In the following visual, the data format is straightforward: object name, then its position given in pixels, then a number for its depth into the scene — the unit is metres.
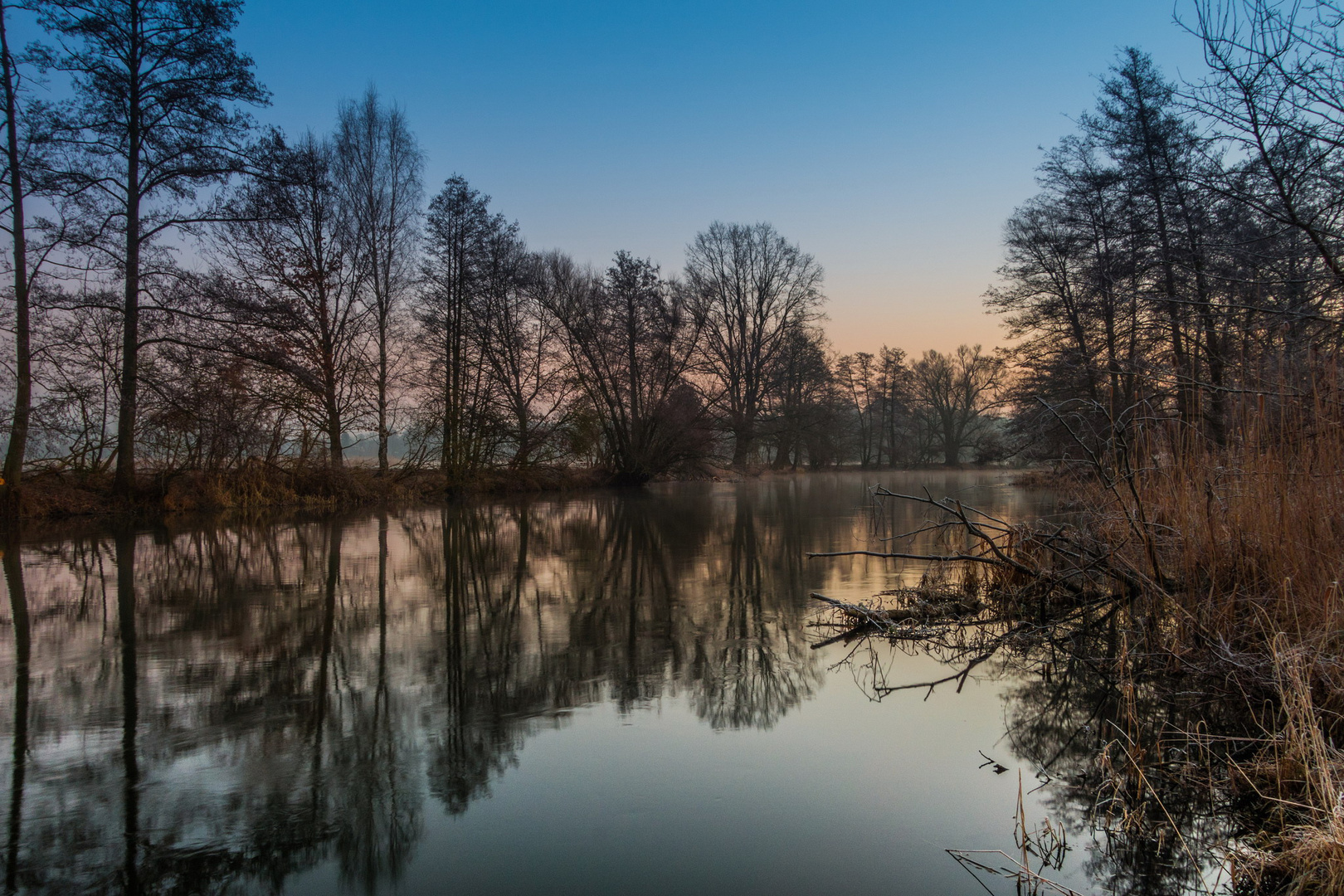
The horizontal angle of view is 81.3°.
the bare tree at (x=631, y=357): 26.88
